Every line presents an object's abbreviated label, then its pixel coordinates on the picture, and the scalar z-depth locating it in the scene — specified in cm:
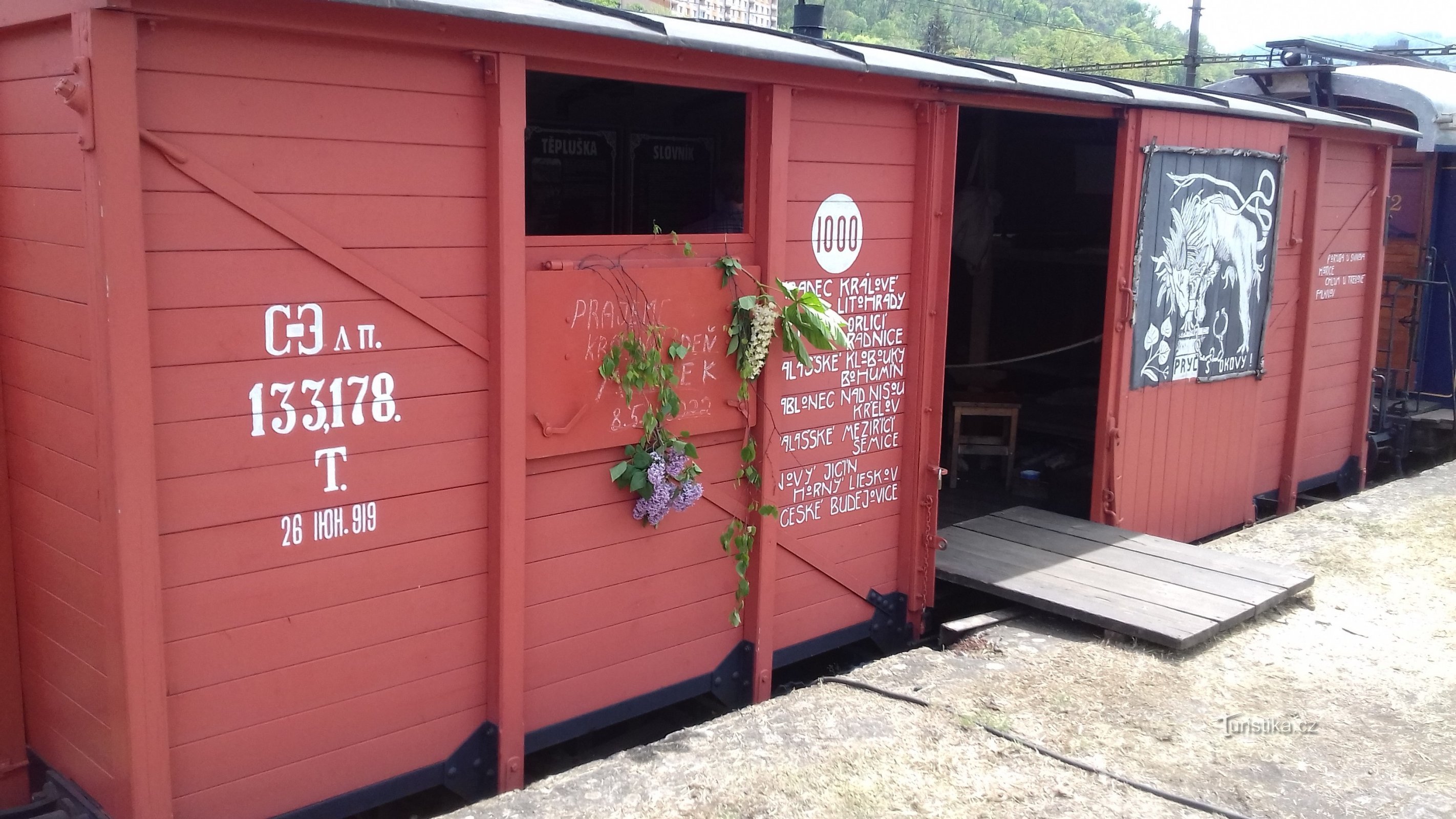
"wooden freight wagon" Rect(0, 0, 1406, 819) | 311
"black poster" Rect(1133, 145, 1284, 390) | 652
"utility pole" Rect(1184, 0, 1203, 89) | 2584
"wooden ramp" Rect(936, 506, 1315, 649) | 522
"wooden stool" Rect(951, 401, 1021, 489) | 781
